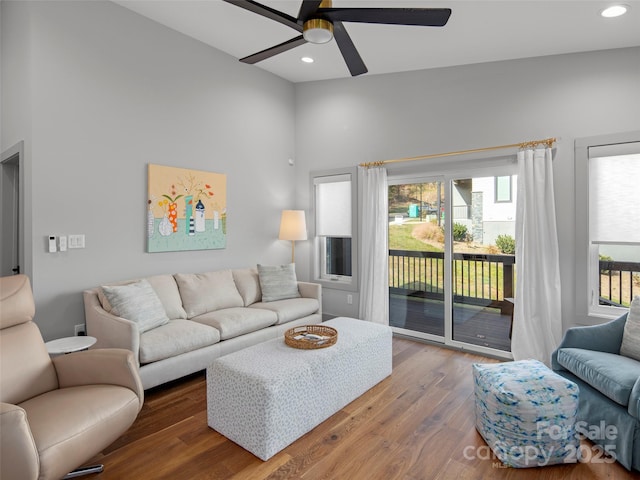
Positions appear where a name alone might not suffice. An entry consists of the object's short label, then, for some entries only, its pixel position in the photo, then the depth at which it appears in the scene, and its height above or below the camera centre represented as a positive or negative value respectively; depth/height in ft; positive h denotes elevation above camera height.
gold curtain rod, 11.13 +2.77
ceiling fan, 7.07 +4.40
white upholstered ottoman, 7.02 -3.37
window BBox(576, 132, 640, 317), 10.09 +0.15
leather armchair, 4.83 -2.84
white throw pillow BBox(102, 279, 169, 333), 9.77 -1.97
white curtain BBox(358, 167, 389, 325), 14.69 -0.60
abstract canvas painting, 12.31 +0.85
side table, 8.38 -2.69
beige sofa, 9.46 -2.69
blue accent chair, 6.52 -3.05
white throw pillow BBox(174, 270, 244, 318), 12.11 -2.07
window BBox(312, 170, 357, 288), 15.98 +0.21
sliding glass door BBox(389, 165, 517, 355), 12.50 -1.01
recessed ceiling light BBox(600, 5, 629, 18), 8.29 +5.12
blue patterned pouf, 6.64 -3.55
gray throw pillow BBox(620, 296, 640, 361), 7.70 -2.28
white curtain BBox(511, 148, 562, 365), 11.02 -1.05
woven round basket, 8.73 -2.70
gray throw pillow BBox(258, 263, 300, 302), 14.21 -2.01
